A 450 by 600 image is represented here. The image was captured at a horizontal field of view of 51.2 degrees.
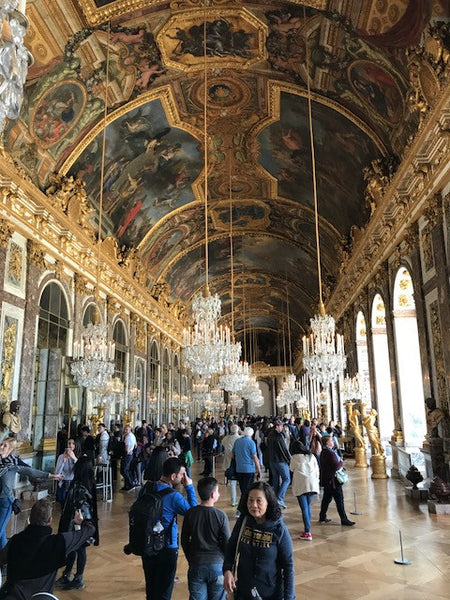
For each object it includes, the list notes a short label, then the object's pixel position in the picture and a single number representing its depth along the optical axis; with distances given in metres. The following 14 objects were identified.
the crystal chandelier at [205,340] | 8.17
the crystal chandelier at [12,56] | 1.86
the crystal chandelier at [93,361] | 9.78
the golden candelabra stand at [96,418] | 12.62
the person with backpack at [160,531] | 3.16
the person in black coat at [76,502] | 4.45
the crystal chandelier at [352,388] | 14.42
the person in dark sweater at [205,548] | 3.02
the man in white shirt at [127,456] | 10.10
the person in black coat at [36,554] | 2.46
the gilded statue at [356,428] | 14.50
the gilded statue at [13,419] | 9.30
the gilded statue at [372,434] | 12.15
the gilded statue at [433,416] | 8.89
